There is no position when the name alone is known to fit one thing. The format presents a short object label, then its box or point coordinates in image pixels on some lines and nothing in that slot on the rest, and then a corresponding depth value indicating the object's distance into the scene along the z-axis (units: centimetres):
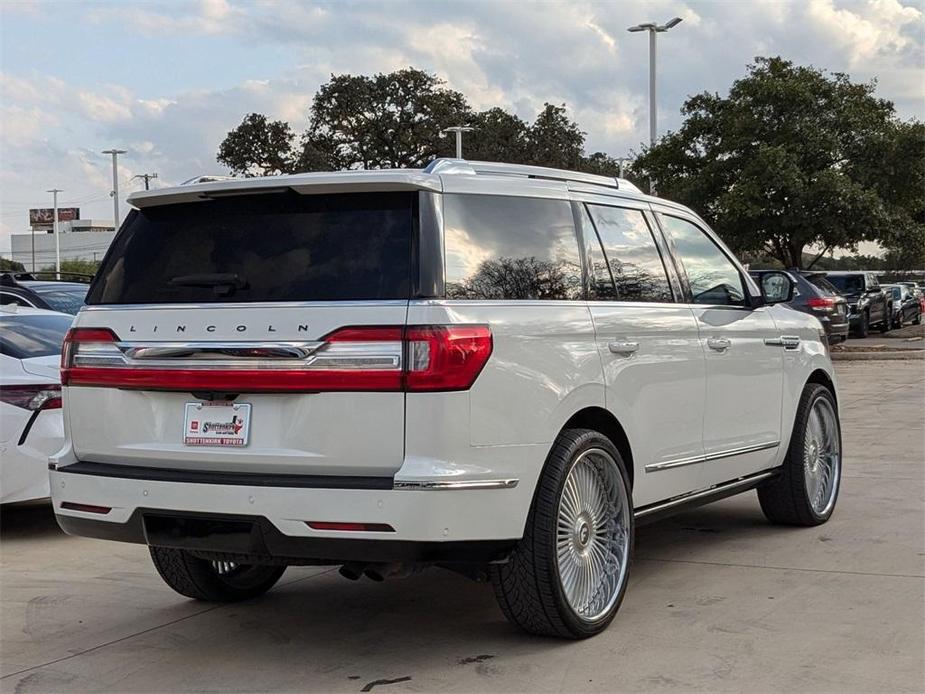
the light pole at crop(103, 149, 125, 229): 7684
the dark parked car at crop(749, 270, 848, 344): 2144
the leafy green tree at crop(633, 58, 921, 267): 2683
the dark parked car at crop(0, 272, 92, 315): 1341
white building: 11700
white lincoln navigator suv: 454
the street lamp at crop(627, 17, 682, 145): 3281
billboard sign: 15438
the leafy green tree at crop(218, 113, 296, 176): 6406
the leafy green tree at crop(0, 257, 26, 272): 6208
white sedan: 755
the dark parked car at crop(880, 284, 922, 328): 3784
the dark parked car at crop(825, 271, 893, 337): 3225
